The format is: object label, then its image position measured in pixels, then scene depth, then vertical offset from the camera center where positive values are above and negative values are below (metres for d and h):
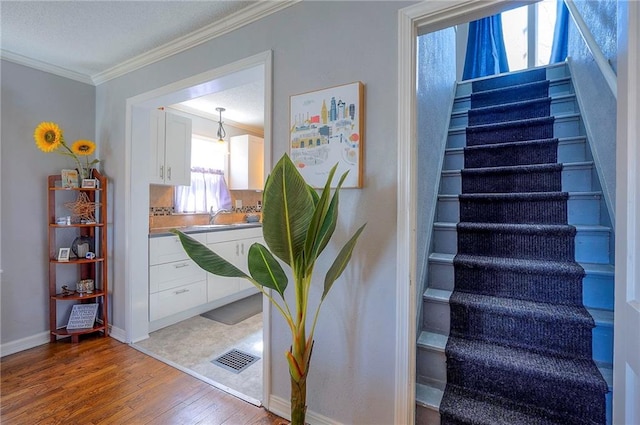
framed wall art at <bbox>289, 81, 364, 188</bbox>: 1.54 +0.43
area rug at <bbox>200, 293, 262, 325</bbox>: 3.34 -1.20
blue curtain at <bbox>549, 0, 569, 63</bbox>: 2.98 +1.81
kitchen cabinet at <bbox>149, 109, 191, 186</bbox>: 3.17 +0.69
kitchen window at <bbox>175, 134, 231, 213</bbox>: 4.05 +0.42
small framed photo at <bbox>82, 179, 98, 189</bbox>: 2.74 +0.25
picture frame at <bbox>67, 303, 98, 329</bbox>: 2.74 -0.99
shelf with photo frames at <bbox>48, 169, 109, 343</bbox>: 2.70 -0.41
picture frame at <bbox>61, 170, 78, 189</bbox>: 2.68 +0.28
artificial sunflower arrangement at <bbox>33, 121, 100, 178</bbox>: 2.38 +0.56
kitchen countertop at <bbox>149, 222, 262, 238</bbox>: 3.08 -0.22
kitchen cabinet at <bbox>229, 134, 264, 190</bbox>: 4.47 +0.74
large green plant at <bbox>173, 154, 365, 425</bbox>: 1.09 -0.15
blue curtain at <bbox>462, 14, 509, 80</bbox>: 3.60 +1.95
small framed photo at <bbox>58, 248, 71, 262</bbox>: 2.68 -0.40
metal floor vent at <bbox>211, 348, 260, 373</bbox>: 2.33 -1.21
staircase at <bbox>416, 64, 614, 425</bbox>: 1.40 -0.40
